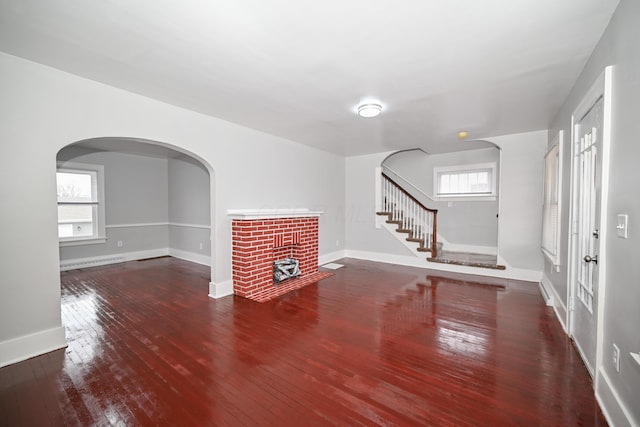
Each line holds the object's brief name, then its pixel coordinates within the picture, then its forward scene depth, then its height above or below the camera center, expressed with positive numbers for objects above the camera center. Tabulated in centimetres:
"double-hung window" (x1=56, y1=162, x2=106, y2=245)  545 +11
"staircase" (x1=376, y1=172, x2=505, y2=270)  560 -32
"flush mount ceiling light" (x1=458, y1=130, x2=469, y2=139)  452 +128
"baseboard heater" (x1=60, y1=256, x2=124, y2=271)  532 -115
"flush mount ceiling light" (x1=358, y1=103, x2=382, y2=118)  325 +121
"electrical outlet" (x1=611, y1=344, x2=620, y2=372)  158 -90
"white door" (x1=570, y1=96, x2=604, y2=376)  201 -16
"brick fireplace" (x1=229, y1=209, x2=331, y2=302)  386 -65
